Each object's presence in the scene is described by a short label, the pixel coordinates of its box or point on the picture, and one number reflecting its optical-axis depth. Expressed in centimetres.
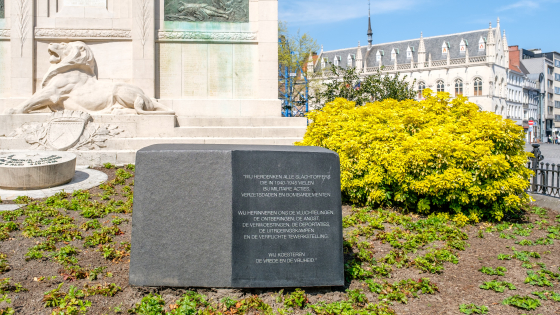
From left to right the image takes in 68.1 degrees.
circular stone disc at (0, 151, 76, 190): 852
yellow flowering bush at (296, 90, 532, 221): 721
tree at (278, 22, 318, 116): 3541
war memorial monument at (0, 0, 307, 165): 1323
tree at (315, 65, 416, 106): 2661
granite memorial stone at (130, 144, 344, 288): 422
